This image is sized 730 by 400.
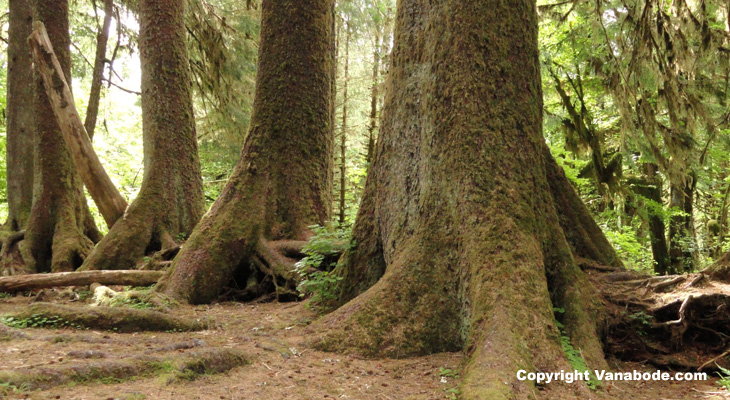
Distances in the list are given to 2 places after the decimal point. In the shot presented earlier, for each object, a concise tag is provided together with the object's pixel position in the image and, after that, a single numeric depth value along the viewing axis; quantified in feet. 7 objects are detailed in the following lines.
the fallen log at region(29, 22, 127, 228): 23.70
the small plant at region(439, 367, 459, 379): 10.87
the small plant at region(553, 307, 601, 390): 10.68
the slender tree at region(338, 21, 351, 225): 52.11
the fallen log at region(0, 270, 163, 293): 21.20
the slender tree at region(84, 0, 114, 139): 39.32
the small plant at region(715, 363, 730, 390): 10.86
